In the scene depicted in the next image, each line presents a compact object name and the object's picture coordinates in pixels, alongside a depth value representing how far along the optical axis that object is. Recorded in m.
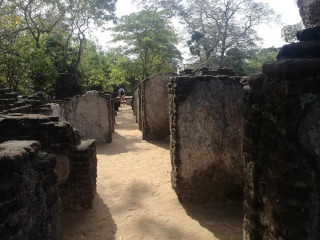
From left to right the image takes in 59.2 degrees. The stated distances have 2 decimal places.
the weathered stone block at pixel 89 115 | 8.52
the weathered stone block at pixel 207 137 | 4.26
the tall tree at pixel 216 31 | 20.56
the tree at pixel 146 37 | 18.73
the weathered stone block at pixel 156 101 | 8.61
